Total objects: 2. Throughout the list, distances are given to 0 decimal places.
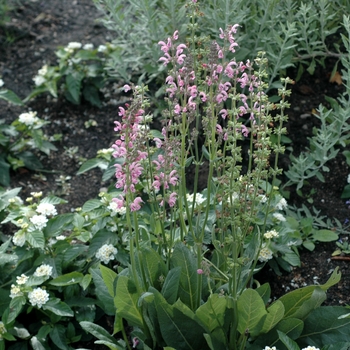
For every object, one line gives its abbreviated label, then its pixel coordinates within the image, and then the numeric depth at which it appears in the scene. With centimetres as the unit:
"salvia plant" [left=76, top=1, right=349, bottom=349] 232
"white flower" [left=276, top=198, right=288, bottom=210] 341
